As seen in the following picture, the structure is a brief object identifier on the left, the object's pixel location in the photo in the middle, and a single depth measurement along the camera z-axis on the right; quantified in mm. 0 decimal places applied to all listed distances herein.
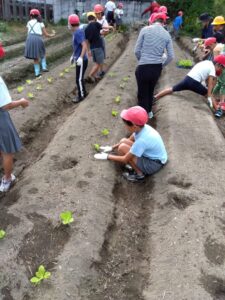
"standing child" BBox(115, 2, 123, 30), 14923
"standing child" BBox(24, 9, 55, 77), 7640
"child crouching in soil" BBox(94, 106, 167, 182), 3837
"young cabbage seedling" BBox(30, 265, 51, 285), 2754
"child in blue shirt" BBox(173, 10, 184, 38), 14957
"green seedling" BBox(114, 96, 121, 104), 6338
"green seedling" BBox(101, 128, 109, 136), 5070
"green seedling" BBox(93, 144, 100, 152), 4644
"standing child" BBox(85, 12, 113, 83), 6920
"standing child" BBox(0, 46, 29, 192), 3457
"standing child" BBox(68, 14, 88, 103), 6087
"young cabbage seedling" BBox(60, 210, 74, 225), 3296
